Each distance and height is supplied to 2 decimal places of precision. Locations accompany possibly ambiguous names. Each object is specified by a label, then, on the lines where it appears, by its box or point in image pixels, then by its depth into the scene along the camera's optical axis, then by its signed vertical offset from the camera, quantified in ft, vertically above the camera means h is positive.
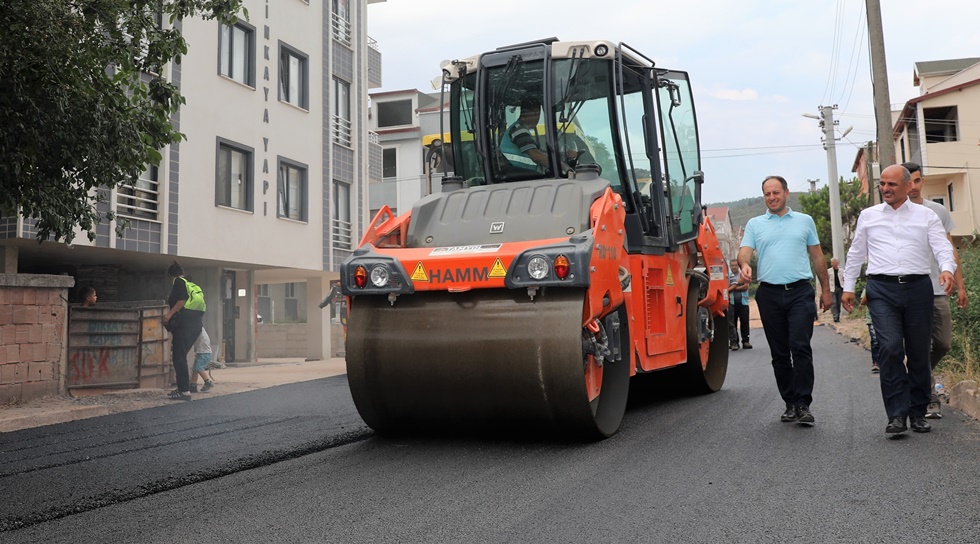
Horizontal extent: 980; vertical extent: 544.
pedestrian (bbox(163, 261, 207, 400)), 37.83 +0.33
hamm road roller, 19.13 +1.36
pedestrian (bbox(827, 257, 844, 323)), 74.33 +2.08
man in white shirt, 20.48 +0.50
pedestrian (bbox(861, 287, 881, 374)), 29.64 -1.25
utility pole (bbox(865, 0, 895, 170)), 50.29 +12.85
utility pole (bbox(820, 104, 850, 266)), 104.27 +16.91
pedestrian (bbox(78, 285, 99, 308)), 41.11 +1.57
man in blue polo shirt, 22.27 +0.59
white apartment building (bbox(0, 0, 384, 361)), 53.26 +9.87
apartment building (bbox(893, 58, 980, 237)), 131.03 +25.25
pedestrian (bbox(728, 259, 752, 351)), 54.62 +0.31
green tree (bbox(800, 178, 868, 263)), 180.96 +21.31
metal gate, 40.40 -0.64
